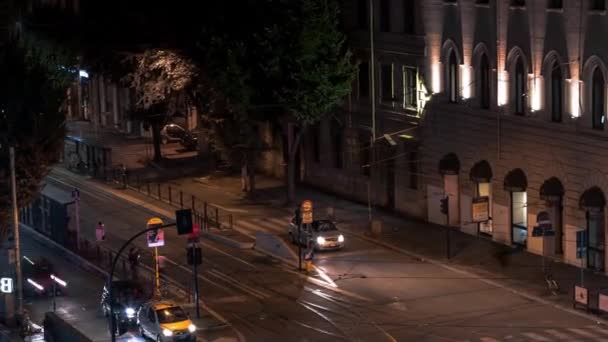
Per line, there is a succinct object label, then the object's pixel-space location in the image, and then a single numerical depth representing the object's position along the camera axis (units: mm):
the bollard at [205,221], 63500
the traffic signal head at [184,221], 41500
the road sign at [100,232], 60031
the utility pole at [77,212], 61147
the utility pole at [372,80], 65375
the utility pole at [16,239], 50831
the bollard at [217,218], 63531
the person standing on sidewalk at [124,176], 75000
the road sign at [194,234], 49969
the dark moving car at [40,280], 54469
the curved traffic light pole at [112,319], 43688
